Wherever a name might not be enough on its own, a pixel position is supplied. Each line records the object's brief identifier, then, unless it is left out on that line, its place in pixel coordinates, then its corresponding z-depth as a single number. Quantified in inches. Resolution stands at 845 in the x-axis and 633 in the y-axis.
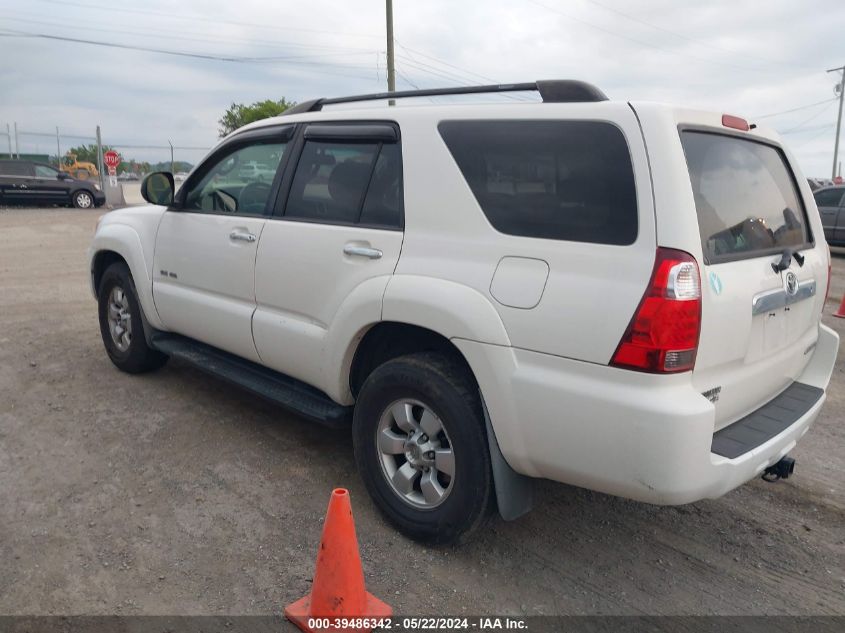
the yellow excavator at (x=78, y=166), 1891.7
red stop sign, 978.1
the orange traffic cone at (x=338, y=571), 104.5
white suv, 100.7
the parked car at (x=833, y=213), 572.7
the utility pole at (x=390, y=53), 1024.2
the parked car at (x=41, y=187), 892.0
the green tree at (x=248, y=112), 1590.8
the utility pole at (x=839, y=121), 1859.0
